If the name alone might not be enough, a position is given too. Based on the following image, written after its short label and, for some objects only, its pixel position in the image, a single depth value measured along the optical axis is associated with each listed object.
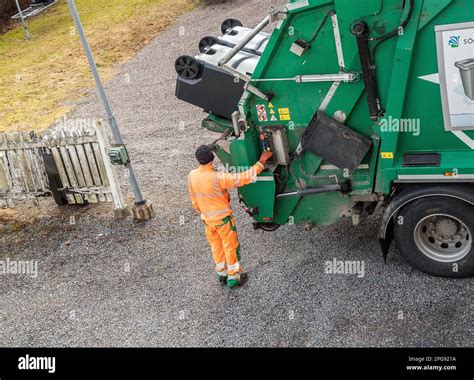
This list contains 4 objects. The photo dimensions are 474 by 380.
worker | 6.02
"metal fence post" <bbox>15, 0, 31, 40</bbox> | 18.11
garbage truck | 5.23
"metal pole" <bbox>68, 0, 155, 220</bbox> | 7.74
